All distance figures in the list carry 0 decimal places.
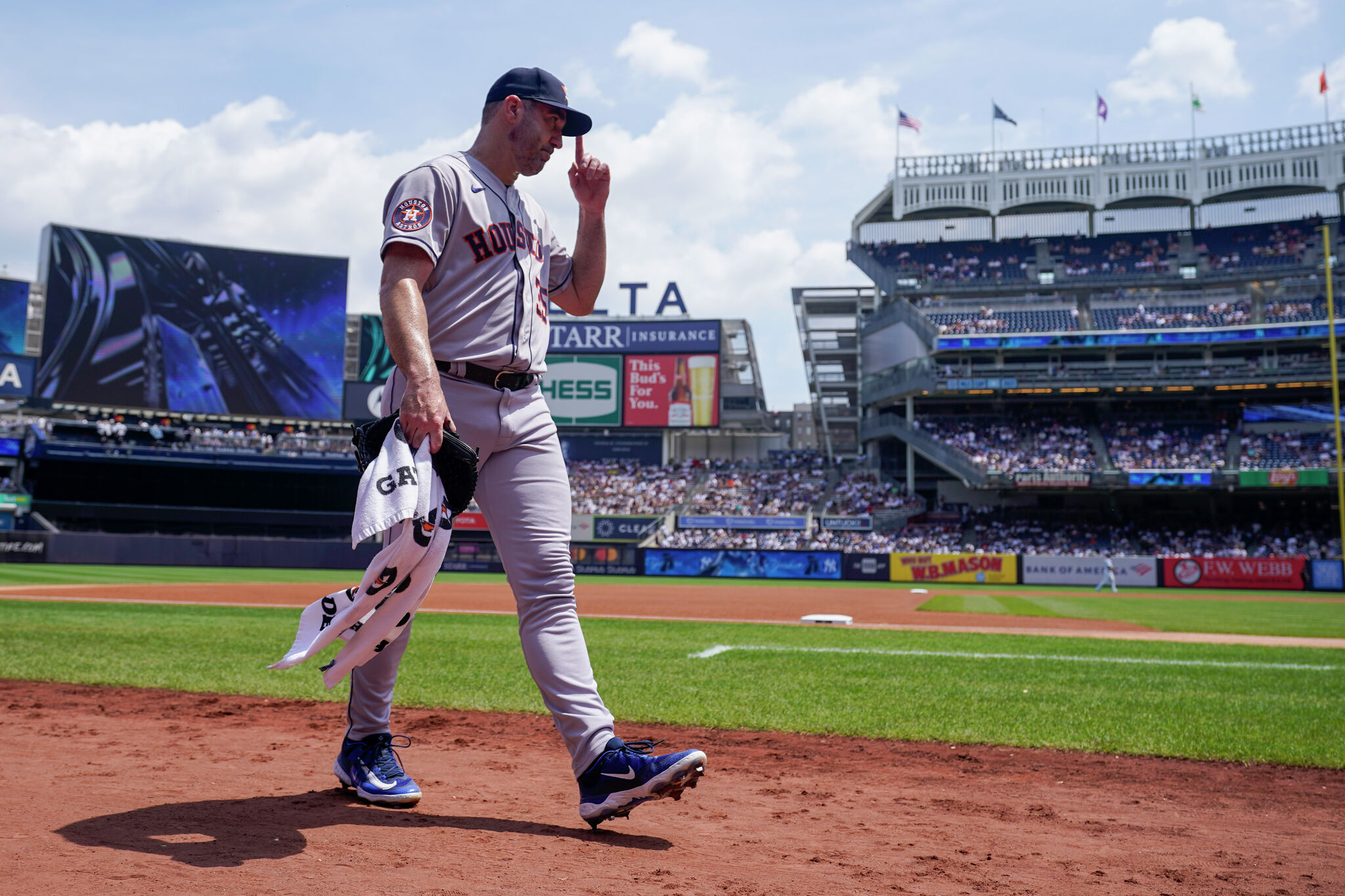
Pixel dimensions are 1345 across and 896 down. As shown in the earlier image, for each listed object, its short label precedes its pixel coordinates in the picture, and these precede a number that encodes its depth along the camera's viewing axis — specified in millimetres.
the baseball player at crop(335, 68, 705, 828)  2764
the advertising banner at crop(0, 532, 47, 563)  28828
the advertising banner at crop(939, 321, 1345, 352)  40250
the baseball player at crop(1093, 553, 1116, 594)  27562
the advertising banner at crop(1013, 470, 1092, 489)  38375
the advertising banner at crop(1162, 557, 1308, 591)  29453
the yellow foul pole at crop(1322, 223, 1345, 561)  30703
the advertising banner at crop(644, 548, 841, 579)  32406
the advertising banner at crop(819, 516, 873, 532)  38531
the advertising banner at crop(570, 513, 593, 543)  38719
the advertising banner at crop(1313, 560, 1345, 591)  28984
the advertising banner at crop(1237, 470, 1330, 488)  35625
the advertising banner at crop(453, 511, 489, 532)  37500
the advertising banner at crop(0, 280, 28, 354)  39281
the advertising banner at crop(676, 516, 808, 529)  39375
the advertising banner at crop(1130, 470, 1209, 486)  37156
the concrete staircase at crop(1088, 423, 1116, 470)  40094
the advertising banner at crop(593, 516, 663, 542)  38562
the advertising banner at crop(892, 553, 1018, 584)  30922
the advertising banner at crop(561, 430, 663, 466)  46594
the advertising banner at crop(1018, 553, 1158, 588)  30406
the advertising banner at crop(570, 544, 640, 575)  33969
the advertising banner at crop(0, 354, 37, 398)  38656
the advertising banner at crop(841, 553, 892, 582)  31703
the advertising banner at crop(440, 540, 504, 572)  35156
